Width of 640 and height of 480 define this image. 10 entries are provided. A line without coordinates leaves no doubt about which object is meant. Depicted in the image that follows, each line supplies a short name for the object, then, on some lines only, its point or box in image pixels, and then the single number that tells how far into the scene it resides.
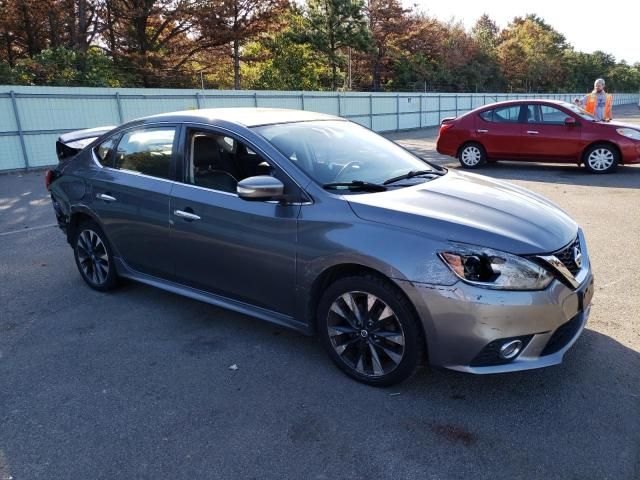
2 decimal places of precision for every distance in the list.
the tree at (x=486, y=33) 55.72
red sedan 10.41
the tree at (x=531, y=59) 58.06
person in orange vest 12.76
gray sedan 2.79
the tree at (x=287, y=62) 29.23
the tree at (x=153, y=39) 25.42
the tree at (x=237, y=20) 27.25
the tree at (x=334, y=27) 30.06
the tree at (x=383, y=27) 41.75
